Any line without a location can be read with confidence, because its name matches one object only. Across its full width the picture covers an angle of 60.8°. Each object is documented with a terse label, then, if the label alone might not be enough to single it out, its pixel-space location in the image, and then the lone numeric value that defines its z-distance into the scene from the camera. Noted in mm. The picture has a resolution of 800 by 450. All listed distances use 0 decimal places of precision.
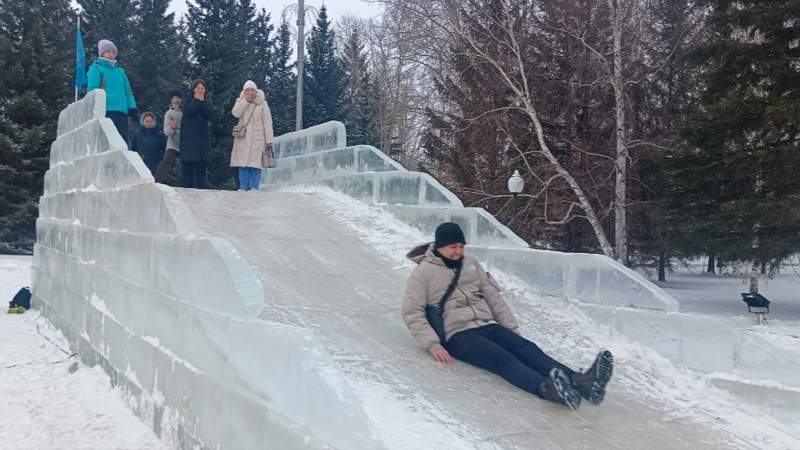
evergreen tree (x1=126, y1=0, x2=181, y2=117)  31500
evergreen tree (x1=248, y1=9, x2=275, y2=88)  35562
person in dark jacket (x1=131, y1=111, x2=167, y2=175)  10422
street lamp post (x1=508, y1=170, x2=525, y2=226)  16859
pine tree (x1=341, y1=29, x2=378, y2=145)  34031
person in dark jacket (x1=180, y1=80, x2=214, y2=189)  9305
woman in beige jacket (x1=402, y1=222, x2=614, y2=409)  4504
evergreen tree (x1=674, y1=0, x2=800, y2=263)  13680
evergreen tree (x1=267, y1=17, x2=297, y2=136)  33062
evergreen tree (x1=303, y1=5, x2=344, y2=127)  35812
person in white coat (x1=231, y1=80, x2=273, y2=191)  10023
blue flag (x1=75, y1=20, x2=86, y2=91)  11141
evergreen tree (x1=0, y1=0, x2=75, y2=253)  24656
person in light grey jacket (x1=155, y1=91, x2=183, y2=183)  9844
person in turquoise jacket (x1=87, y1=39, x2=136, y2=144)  9070
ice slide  3713
